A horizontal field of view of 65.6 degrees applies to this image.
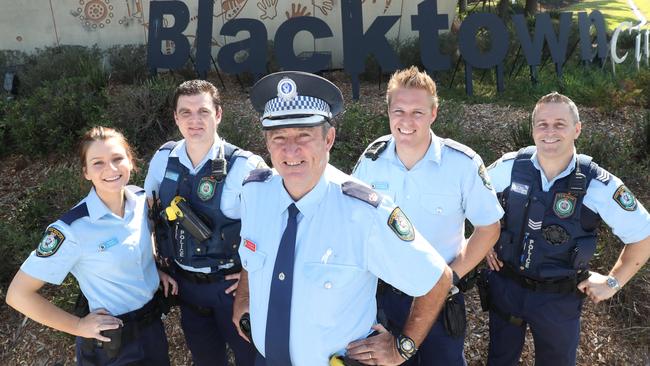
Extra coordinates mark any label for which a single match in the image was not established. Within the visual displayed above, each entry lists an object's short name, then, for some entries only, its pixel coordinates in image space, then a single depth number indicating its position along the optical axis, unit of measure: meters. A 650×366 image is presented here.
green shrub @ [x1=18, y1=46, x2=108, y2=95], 7.34
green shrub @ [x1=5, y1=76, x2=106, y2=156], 6.01
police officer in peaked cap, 1.87
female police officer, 2.35
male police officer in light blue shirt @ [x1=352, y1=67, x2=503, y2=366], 2.52
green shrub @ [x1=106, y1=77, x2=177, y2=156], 6.02
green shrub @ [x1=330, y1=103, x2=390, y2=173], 5.38
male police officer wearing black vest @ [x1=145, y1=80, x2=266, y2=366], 2.78
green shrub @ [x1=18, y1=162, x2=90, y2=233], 4.77
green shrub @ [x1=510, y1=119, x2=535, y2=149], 5.48
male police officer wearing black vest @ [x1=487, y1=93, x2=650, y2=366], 2.65
